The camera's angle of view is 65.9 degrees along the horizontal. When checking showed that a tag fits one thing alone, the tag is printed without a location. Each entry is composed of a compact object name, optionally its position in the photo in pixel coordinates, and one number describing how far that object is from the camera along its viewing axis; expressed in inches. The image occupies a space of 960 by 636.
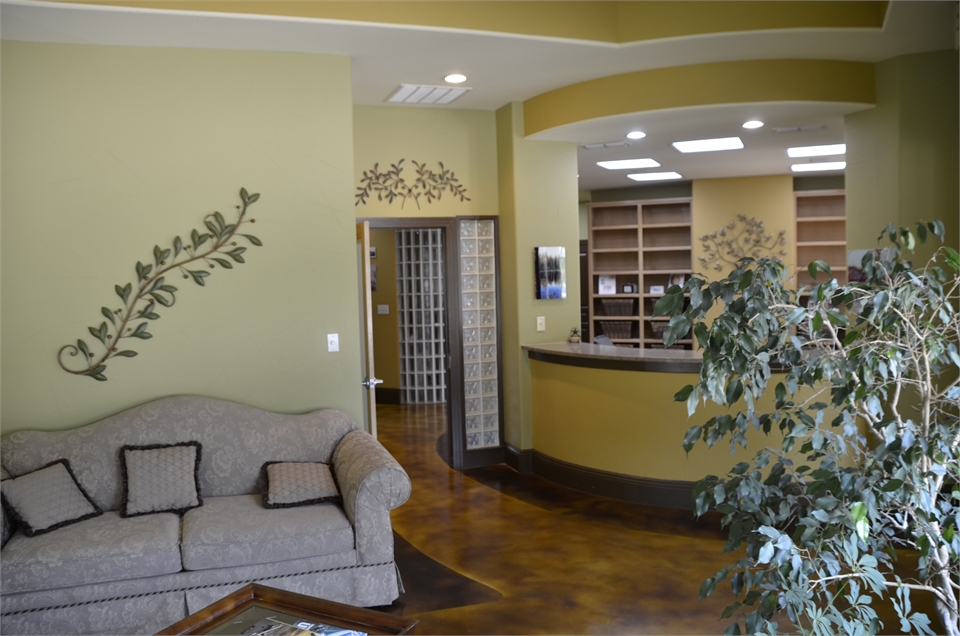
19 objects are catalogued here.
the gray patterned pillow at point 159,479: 147.0
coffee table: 102.0
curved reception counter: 197.9
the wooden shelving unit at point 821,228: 362.0
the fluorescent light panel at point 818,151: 281.6
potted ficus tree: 63.8
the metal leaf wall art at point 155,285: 165.0
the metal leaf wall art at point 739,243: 358.9
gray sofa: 128.6
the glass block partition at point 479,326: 246.1
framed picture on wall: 241.0
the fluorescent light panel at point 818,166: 324.8
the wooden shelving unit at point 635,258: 377.7
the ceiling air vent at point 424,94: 211.0
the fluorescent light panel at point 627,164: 302.0
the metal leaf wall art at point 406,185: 231.9
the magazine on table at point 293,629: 99.5
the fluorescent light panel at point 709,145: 260.8
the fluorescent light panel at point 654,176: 345.1
